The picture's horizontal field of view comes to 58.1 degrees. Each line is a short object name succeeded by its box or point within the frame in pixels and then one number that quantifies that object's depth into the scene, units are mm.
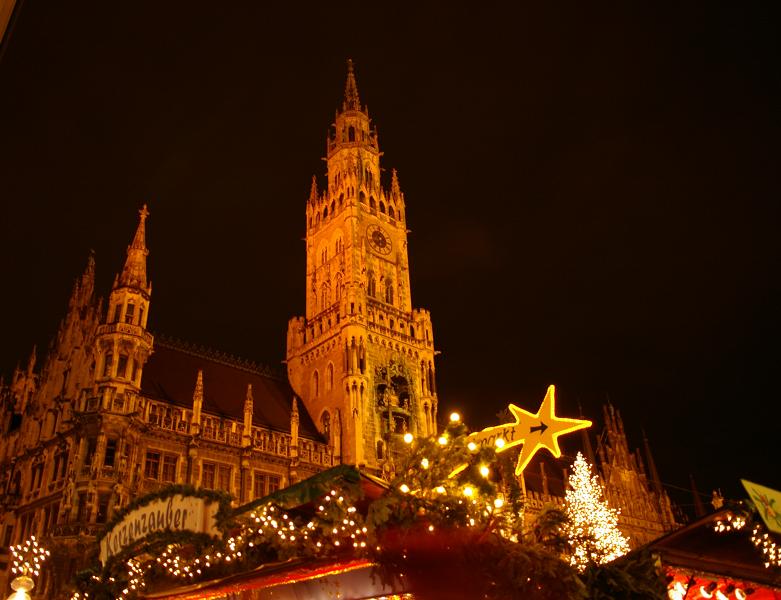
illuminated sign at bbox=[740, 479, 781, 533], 14680
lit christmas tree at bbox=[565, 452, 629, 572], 35531
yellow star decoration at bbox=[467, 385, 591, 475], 14078
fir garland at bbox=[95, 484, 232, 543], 13820
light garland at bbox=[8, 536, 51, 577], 25075
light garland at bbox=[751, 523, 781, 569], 14719
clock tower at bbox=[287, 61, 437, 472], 45969
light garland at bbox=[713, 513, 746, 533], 14164
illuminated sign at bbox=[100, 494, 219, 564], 14234
